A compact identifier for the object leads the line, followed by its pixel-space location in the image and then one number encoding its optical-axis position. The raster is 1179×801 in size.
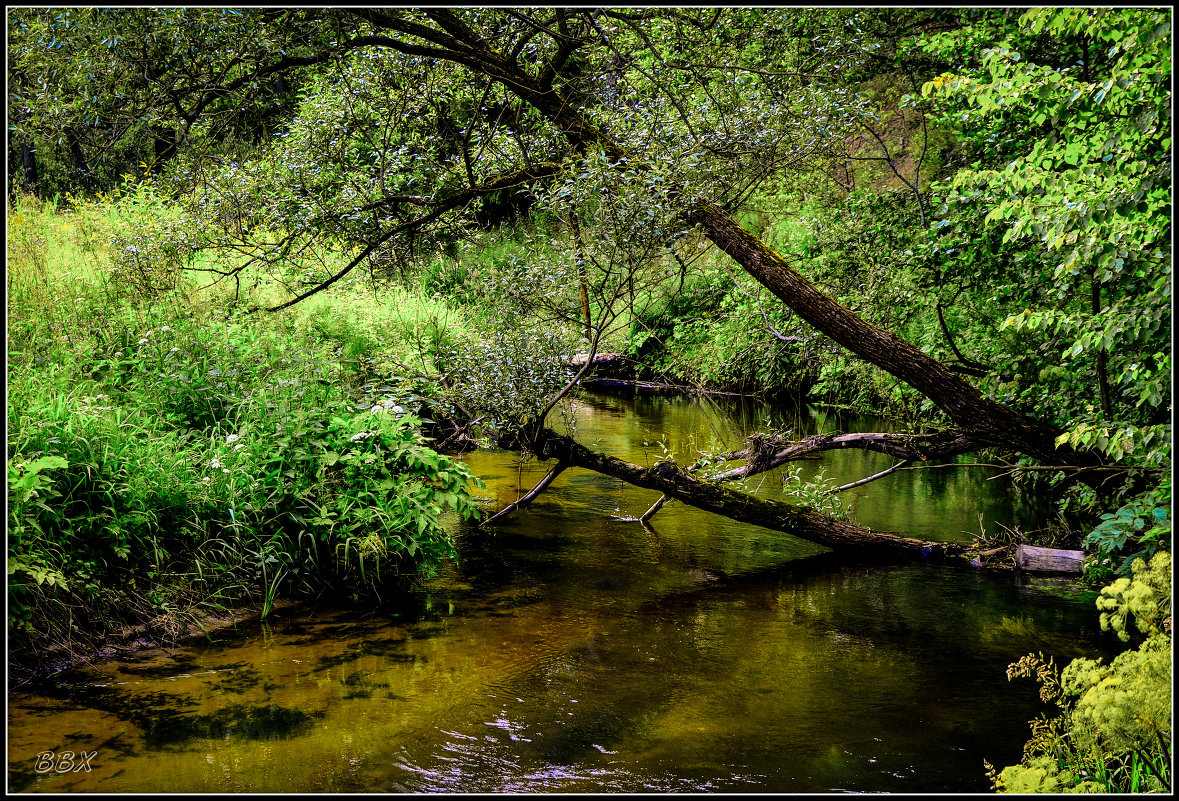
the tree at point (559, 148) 6.66
